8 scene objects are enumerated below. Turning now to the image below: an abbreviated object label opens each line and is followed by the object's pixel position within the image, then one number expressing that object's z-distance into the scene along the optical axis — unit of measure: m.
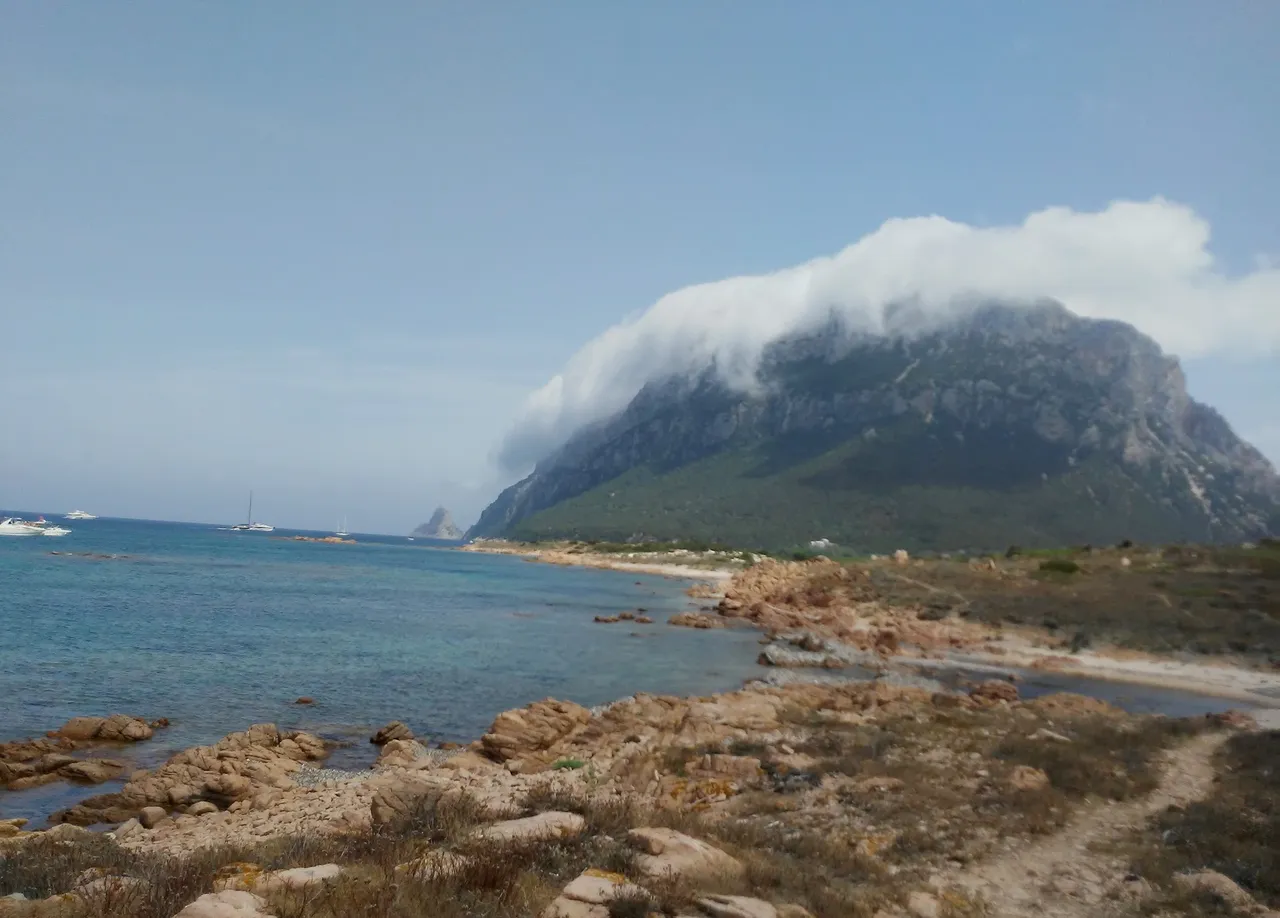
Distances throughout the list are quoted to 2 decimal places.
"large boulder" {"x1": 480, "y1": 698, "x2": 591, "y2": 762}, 19.03
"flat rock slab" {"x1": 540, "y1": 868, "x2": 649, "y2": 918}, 6.45
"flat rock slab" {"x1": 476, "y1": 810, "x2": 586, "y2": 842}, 8.33
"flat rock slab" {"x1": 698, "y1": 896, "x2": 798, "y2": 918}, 6.73
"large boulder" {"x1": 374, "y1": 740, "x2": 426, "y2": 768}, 17.66
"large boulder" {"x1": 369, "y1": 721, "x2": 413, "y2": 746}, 20.45
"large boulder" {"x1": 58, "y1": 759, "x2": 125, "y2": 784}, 16.39
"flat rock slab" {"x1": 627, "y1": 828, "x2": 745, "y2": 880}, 7.72
